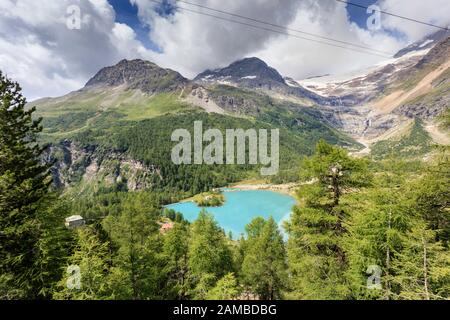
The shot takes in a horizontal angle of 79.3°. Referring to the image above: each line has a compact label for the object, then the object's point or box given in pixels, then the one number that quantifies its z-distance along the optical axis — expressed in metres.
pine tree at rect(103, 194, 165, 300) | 15.90
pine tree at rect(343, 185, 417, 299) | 12.49
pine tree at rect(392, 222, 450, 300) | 9.79
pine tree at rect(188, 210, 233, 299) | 20.98
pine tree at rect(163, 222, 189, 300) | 25.06
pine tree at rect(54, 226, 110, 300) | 10.77
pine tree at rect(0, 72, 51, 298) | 13.17
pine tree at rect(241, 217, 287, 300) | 24.83
